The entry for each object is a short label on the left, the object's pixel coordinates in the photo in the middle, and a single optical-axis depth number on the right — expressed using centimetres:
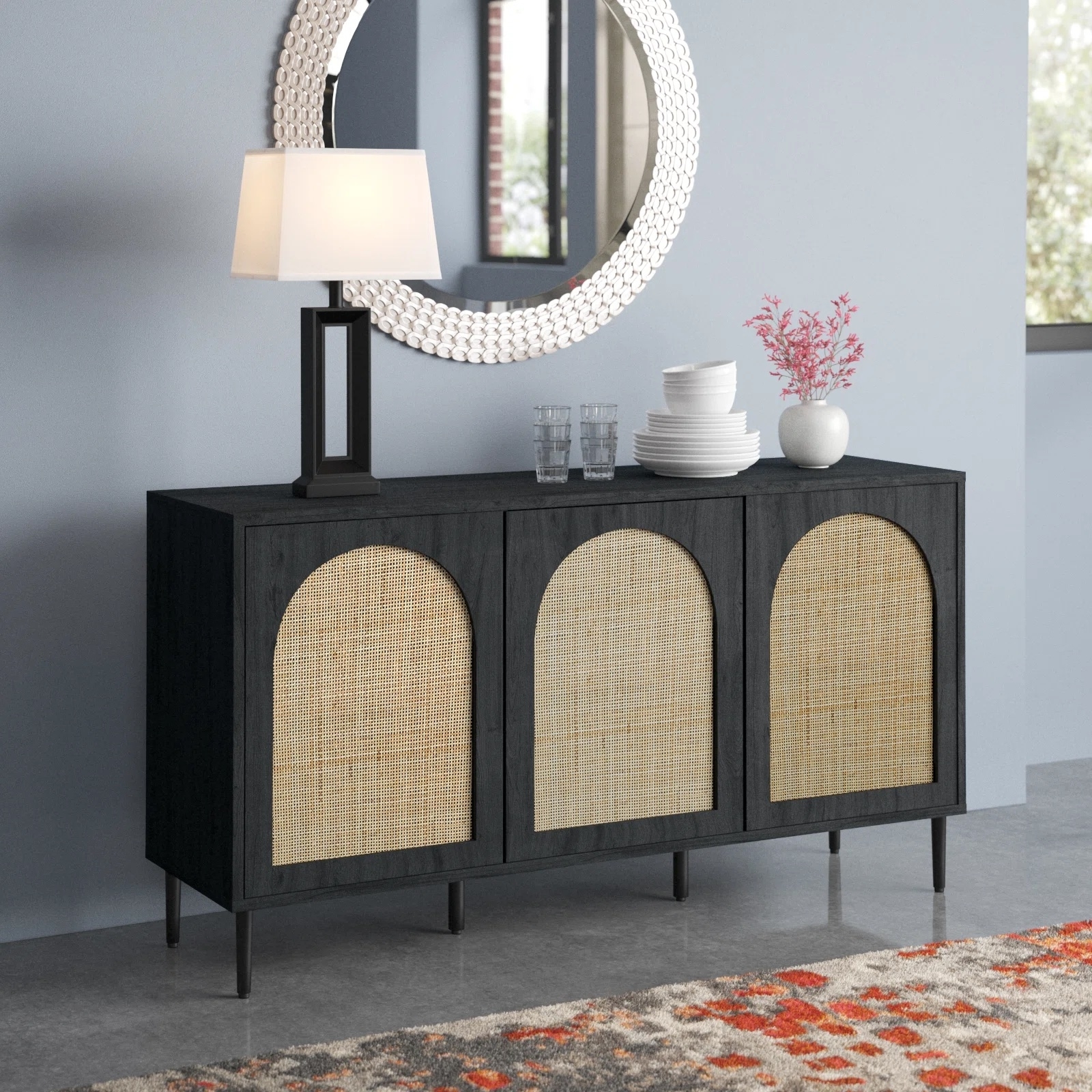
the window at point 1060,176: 480
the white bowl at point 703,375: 356
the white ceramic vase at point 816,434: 366
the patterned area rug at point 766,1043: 271
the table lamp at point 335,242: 311
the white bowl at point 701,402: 356
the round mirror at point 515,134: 355
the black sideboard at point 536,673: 310
